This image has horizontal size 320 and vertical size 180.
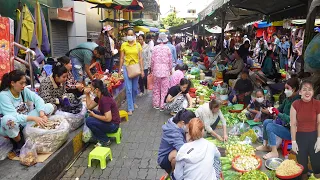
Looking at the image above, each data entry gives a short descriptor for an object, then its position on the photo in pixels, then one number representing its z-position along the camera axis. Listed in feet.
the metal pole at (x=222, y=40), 46.73
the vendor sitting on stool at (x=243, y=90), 24.82
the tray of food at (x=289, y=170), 12.49
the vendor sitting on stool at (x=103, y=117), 16.48
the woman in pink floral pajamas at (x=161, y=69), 24.71
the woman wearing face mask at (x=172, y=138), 11.11
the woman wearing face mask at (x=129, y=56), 23.85
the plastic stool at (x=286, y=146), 15.90
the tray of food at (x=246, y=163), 14.23
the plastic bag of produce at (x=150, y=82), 28.94
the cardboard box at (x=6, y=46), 16.43
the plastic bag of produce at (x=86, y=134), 17.17
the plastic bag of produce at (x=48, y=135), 13.41
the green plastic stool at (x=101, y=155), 14.92
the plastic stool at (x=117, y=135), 17.92
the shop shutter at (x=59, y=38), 33.37
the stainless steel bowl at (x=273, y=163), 14.60
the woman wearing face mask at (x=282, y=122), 14.88
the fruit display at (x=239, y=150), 15.64
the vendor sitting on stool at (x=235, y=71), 31.78
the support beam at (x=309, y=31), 17.06
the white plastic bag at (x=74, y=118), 16.65
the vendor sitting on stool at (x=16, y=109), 12.91
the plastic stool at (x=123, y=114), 22.75
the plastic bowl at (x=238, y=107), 23.82
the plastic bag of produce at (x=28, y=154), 12.50
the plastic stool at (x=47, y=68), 24.46
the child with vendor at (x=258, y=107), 20.25
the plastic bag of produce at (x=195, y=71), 39.56
